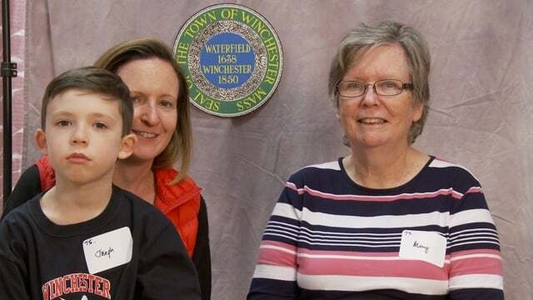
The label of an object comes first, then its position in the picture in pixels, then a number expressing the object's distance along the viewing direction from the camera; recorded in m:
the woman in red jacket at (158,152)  1.68
